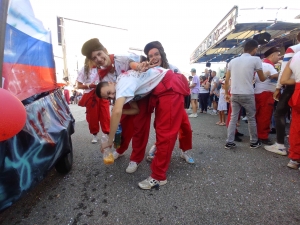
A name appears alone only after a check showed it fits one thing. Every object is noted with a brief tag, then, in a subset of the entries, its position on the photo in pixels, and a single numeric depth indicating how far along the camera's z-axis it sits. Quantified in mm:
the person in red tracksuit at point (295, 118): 2041
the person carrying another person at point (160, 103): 1758
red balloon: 812
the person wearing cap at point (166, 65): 2197
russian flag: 1205
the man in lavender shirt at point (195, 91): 6020
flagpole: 947
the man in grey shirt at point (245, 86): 2680
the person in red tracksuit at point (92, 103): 2688
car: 1062
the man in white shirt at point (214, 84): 5934
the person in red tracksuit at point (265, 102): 2906
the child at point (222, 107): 4414
